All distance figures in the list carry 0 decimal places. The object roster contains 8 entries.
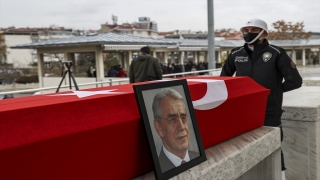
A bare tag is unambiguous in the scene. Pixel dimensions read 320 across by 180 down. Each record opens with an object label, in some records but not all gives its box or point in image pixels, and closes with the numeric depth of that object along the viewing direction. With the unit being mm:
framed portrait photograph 1515
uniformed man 3223
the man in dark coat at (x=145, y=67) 6965
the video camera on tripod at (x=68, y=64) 8530
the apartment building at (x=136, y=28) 73250
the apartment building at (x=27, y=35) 72188
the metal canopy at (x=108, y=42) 17891
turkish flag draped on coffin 1181
